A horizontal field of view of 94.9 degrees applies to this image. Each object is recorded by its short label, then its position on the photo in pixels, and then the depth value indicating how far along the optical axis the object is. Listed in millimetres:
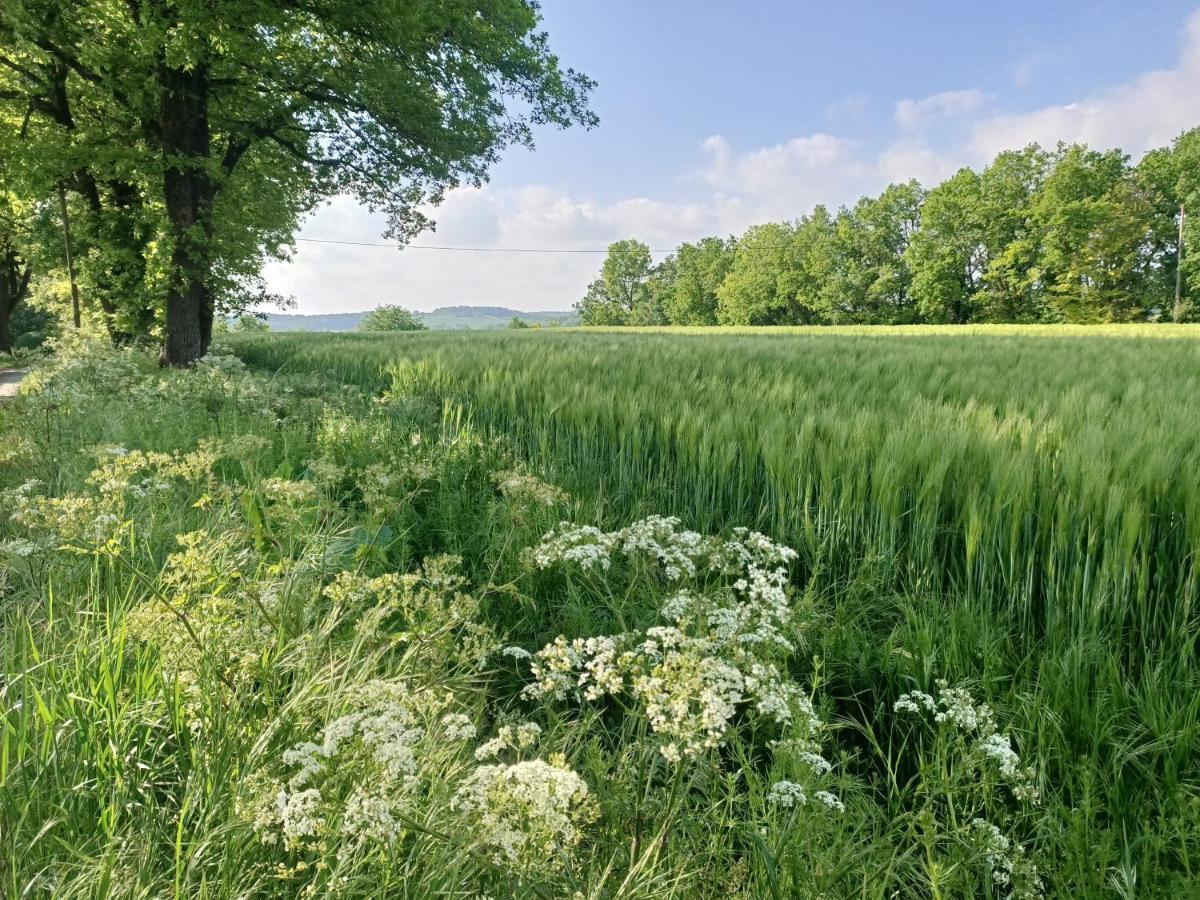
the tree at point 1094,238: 40438
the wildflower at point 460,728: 1059
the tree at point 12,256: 15770
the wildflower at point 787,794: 1075
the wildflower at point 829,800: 1057
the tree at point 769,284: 58344
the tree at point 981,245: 45156
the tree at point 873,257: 53375
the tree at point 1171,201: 39912
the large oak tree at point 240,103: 8766
